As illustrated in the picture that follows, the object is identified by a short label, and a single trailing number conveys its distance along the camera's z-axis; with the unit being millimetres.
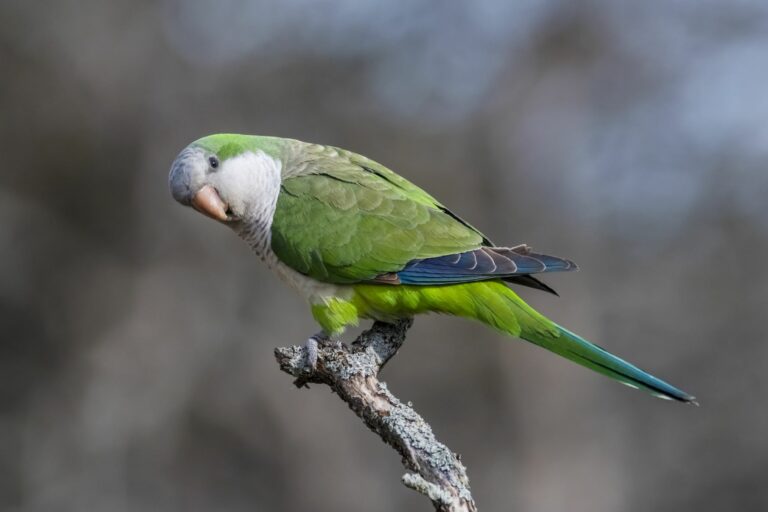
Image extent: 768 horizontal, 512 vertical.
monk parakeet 7461
